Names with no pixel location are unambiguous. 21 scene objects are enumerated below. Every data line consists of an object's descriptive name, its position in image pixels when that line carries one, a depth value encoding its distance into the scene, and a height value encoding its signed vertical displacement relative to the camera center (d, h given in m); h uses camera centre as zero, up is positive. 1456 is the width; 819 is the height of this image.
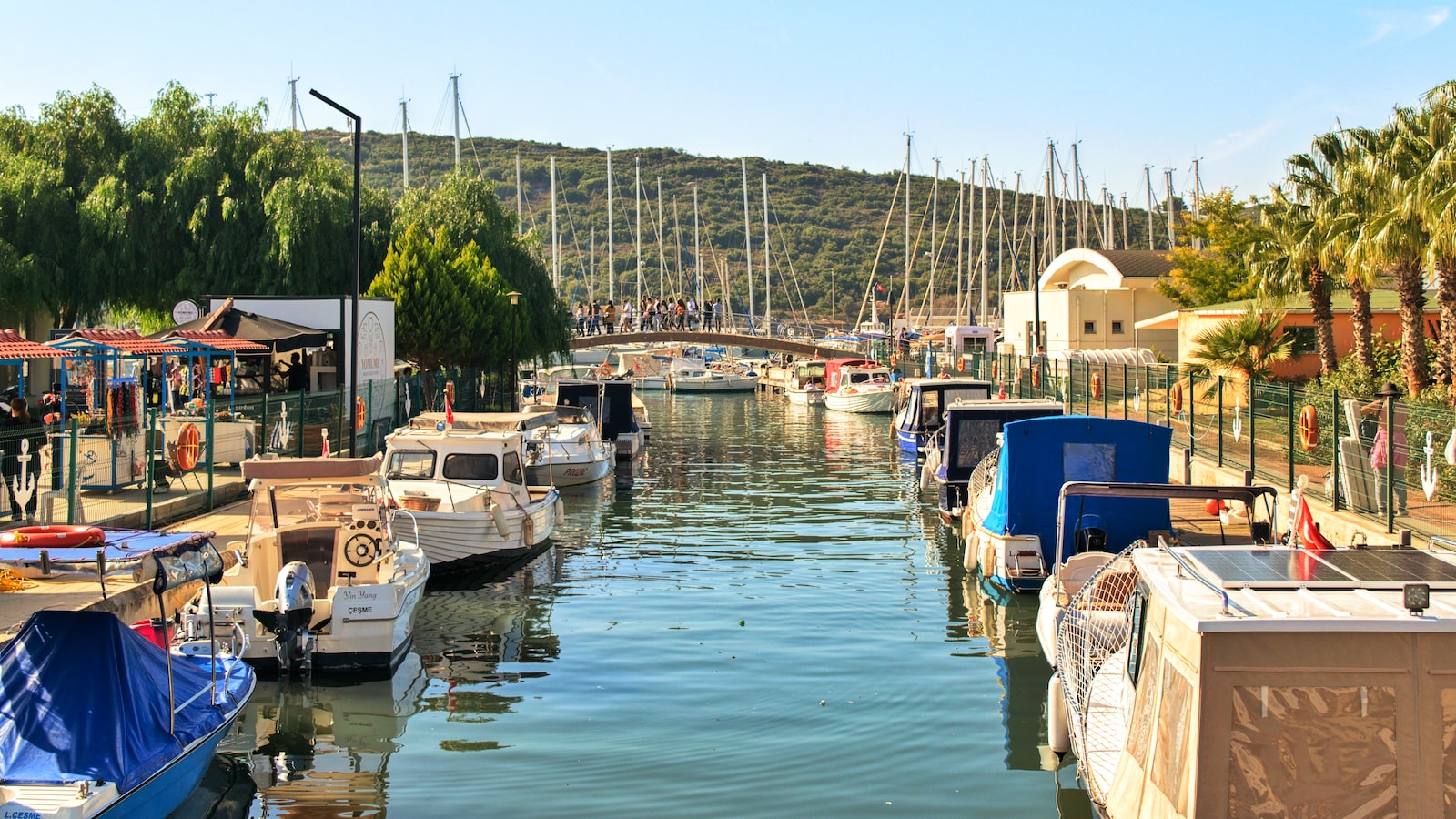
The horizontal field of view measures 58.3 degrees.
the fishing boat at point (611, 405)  38.91 -0.65
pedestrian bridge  72.12 +2.36
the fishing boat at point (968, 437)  26.78 -1.18
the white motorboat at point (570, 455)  31.84 -1.79
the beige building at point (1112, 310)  56.06 +2.91
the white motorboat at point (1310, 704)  6.90 -1.76
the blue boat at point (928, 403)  37.94 -0.69
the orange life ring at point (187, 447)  22.14 -1.01
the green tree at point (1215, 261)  50.50 +4.56
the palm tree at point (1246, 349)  30.45 +0.66
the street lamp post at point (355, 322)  25.44 +1.29
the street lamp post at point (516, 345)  44.90 +1.46
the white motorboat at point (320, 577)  13.62 -2.19
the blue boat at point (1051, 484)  17.36 -1.49
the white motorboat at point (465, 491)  19.56 -1.69
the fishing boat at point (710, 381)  78.62 +0.03
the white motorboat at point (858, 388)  59.97 -0.34
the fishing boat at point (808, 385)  67.81 -0.21
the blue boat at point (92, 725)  8.78 -2.43
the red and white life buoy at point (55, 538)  13.36 -1.54
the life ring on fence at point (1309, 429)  19.77 -0.81
